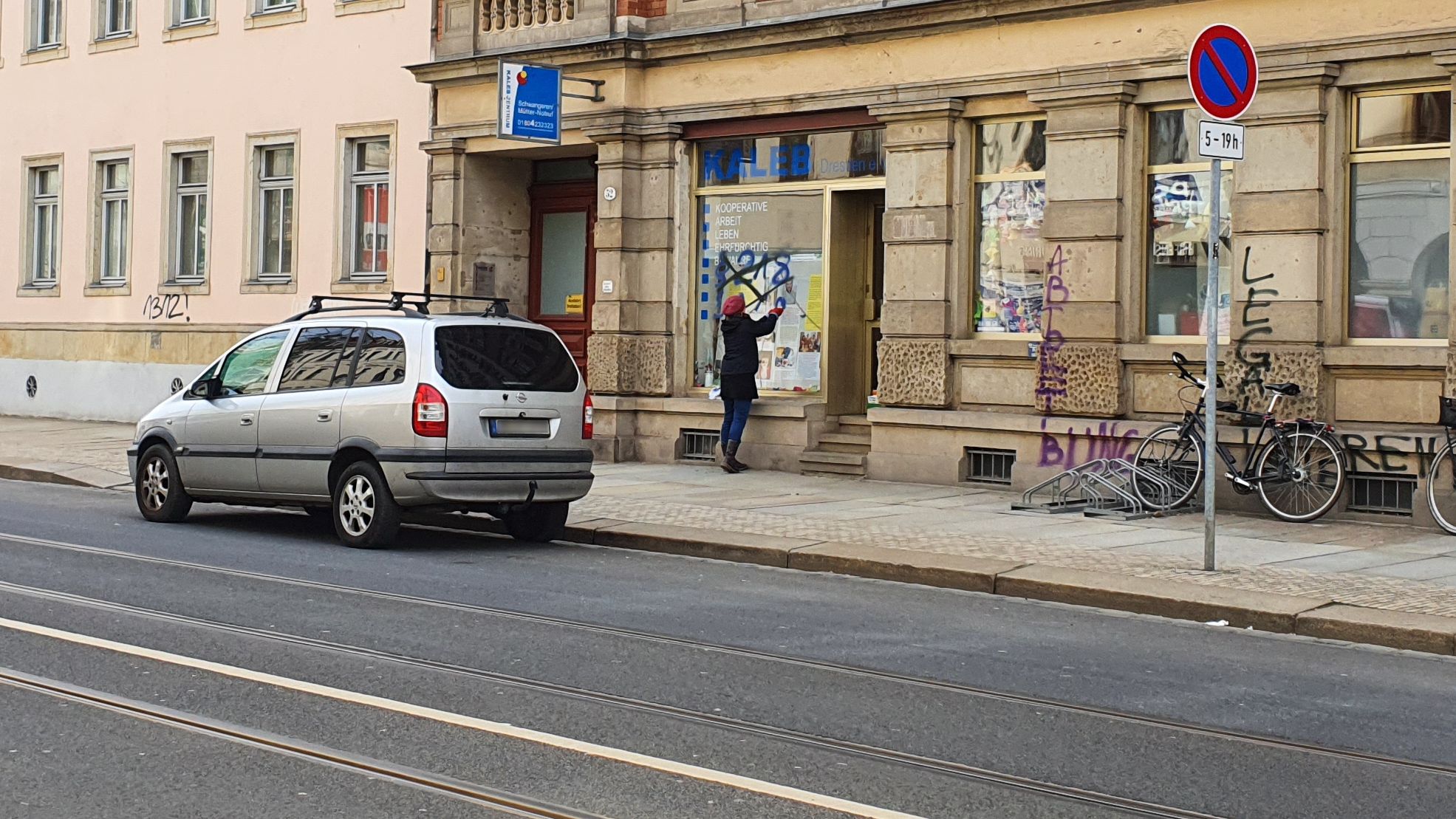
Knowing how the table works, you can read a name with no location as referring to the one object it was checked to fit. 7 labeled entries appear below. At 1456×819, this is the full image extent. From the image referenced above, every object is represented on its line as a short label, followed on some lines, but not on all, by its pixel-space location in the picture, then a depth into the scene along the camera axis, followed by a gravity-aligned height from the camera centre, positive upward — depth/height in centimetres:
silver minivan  1272 -30
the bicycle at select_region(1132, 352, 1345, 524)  1449 -56
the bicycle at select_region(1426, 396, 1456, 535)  1386 -63
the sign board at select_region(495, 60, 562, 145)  1923 +298
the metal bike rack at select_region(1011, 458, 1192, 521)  1500 -83
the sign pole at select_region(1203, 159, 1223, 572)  1111 +2
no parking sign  1109 +199
